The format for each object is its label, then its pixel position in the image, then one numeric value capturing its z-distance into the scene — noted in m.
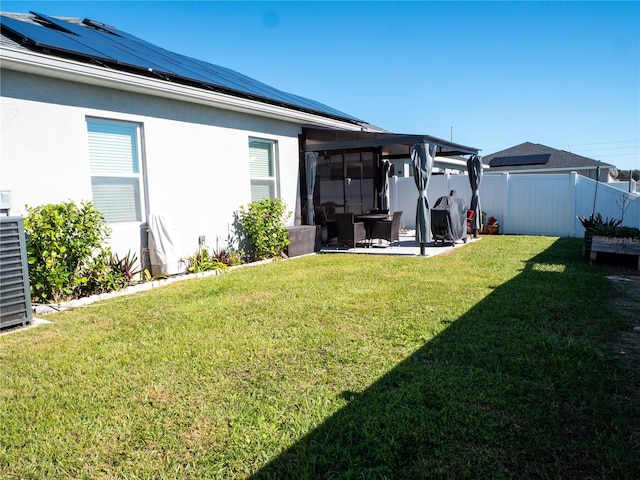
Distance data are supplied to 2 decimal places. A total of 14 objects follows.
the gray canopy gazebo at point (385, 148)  9.75
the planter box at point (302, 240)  9.94
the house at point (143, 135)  5.90
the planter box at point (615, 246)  7.68
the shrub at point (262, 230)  9.19
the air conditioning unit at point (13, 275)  4.77
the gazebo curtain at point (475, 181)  12.77
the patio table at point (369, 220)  11.41
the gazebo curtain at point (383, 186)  14.42
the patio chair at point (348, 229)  10.85
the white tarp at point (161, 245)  7.36
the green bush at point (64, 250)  5.51
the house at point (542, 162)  24.09
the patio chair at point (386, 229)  11.11
